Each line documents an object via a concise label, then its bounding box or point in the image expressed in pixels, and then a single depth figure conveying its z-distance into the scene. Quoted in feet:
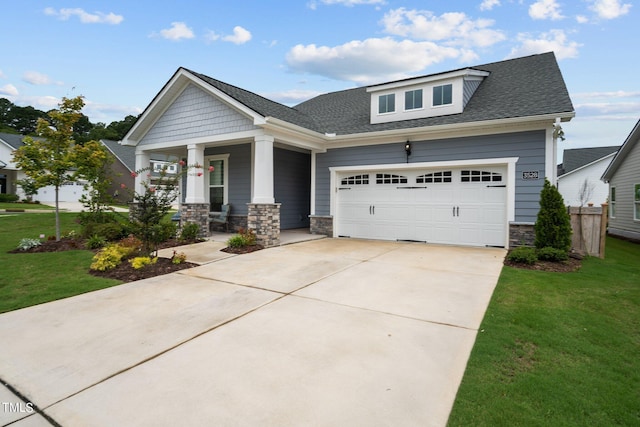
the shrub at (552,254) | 22.73
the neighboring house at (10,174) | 92.43
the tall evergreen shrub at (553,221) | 23.93
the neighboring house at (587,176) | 72.43
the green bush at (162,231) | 22.08
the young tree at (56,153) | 27.73
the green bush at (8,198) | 82.82
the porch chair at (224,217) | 38.96
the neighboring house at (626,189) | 43.29
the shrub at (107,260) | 20.35
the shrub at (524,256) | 22.31
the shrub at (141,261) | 20.31
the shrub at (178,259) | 21.99
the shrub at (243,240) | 27.84
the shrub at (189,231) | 31.76
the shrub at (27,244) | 26.76
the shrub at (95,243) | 27.63
